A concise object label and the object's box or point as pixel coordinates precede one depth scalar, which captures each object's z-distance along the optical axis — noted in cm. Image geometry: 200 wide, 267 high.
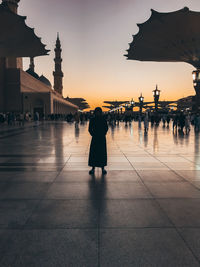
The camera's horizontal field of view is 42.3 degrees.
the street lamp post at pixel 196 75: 2072
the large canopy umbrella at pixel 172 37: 4112
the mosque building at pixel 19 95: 5728
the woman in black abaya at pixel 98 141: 647
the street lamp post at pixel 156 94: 3302
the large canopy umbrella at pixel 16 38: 3189
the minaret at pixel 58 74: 12825
